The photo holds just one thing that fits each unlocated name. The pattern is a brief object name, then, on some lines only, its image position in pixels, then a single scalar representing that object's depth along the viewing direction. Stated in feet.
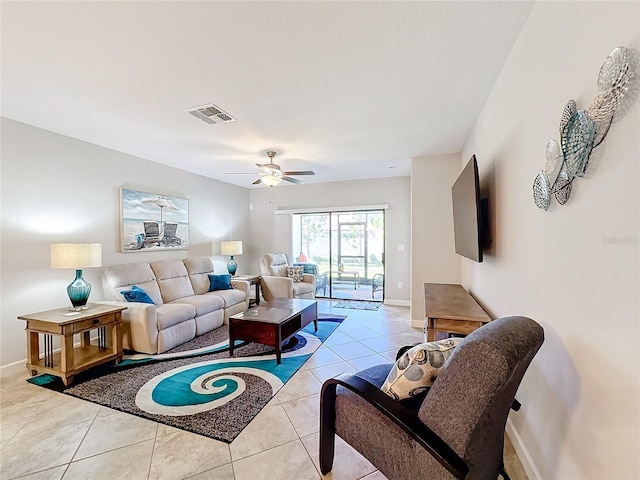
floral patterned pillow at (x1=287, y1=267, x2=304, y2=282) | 18.47
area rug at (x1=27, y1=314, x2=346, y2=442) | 6.75
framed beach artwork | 12.94
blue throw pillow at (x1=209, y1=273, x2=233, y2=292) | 15.20
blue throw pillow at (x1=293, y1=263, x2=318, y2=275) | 20.49
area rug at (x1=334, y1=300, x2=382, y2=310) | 17.49
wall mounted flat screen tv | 7.06
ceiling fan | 12.31
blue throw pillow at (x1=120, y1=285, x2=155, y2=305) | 10.82
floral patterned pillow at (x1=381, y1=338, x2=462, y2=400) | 4.34
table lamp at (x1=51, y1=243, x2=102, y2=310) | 9.05
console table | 7.21
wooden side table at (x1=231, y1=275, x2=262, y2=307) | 17.03
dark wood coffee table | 9.74
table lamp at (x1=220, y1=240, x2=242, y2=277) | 17.69
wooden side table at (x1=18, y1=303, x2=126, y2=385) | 8.25
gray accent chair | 3.25
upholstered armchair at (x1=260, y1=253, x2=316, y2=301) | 16.62
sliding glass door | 19.65
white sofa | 10.24
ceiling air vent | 8.42
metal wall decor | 2.70
